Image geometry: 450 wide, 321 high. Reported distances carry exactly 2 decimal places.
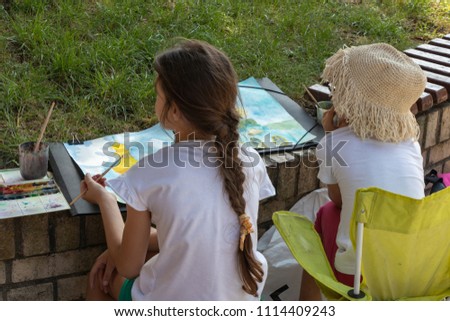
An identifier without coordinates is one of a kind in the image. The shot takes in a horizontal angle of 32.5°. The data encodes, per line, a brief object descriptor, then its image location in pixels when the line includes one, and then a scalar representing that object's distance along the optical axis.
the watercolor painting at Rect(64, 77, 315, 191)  2.97
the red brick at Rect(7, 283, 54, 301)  2.70
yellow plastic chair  2.14
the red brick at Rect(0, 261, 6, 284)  2.65
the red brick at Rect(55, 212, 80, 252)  2.66
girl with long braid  2.19
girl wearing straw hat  2.50
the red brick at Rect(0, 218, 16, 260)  2.57
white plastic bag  3.00
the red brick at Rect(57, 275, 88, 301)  2.77
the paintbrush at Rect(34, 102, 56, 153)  2.73
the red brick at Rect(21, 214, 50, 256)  2.61
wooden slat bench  3.63
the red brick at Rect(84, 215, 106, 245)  2.70
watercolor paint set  2.62
